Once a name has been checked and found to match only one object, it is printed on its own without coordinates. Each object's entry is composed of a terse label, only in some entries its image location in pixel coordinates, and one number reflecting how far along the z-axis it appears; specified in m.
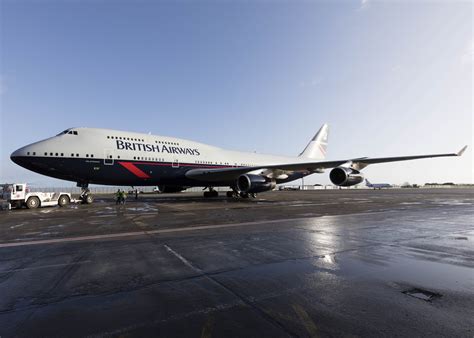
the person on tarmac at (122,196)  21.41
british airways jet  17.53
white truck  17.90
